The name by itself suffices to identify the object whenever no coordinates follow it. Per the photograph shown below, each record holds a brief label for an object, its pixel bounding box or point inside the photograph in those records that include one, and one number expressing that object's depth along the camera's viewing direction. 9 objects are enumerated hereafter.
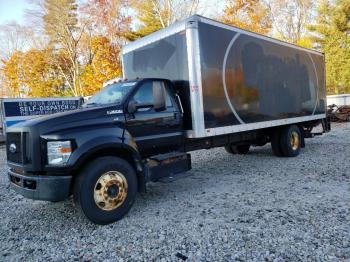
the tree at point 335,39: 27.58
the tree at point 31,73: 32.92
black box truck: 4.27
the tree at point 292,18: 33.00
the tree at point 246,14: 26.42
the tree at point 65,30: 27.59
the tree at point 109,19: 27.08
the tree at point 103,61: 28.00
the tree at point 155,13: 24.12
